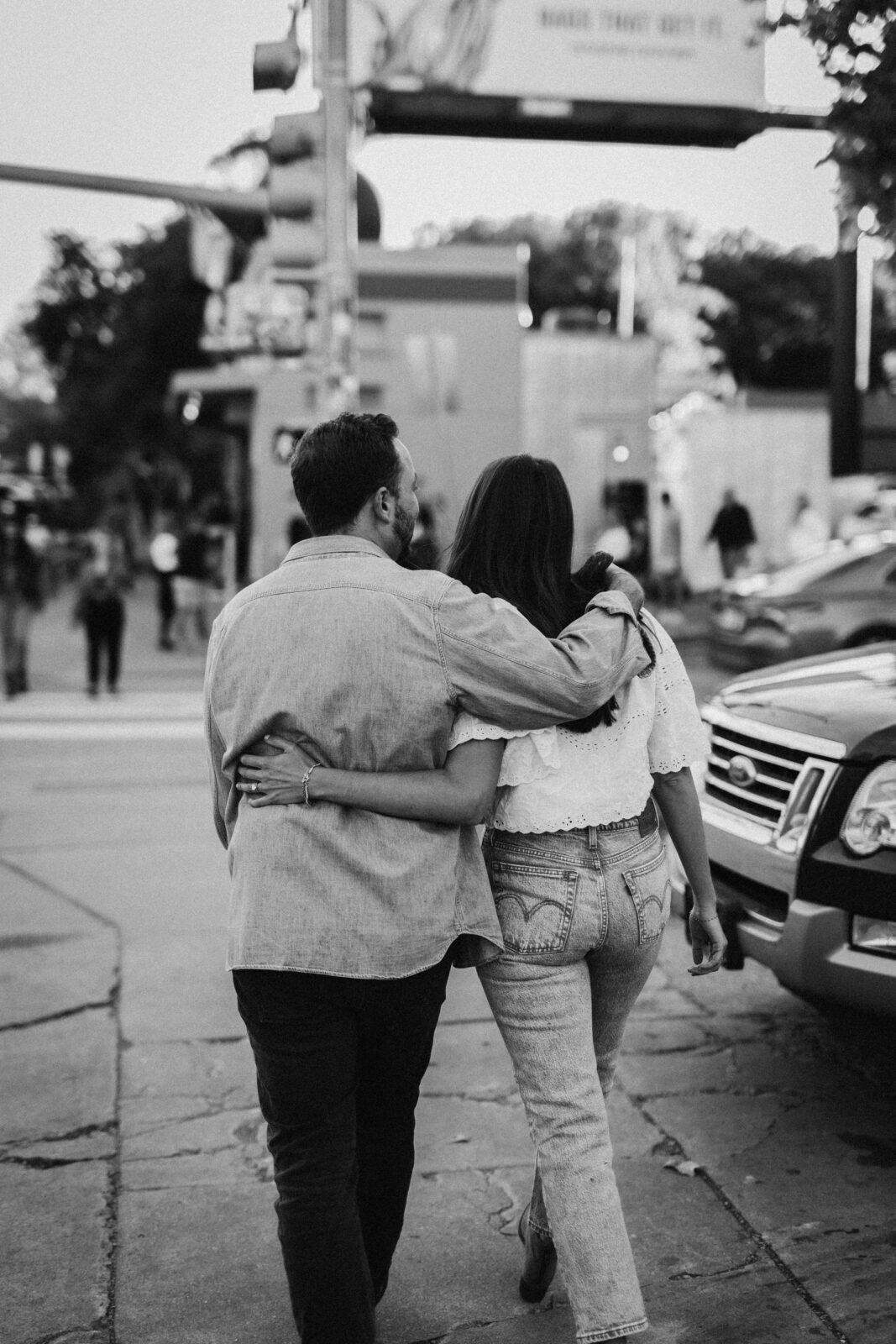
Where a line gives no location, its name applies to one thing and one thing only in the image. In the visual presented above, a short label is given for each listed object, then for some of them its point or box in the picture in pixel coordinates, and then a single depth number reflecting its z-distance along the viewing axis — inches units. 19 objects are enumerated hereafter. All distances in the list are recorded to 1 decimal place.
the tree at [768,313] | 2123.5
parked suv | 138.0
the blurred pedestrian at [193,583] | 743.1
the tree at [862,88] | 235.8
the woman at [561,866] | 97.3
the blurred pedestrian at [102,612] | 551.2
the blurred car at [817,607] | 490.3
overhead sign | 810.2
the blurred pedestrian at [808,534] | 789.9
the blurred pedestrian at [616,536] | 633.4
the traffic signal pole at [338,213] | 431.5
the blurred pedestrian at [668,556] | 884.2
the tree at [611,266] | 2076.8
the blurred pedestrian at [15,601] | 555.2
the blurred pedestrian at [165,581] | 790.5
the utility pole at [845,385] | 754.2
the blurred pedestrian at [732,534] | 787.4
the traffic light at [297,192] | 441.4
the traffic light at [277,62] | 403.2
